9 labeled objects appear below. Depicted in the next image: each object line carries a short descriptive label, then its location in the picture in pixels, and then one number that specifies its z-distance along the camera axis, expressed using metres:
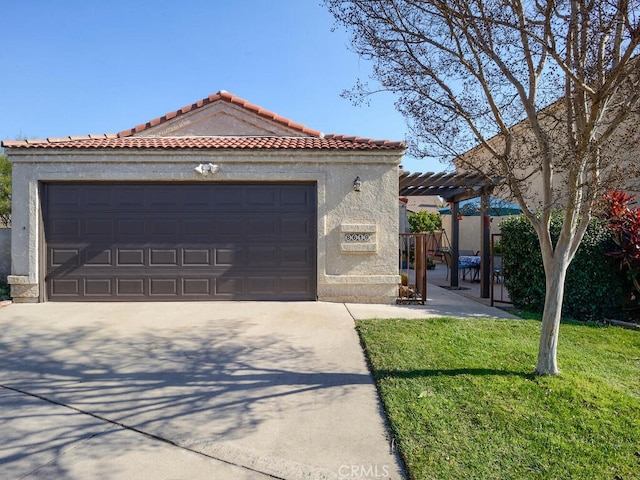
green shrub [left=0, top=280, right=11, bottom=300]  8.01
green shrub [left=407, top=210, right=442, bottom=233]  21.73
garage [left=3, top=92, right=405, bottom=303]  7.94
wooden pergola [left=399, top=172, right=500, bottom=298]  9.64
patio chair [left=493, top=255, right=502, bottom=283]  11.92
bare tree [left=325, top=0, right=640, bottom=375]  3.59
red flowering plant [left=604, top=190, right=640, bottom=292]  6.76
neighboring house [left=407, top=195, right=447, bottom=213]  31.75
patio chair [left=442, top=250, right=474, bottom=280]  12.27
